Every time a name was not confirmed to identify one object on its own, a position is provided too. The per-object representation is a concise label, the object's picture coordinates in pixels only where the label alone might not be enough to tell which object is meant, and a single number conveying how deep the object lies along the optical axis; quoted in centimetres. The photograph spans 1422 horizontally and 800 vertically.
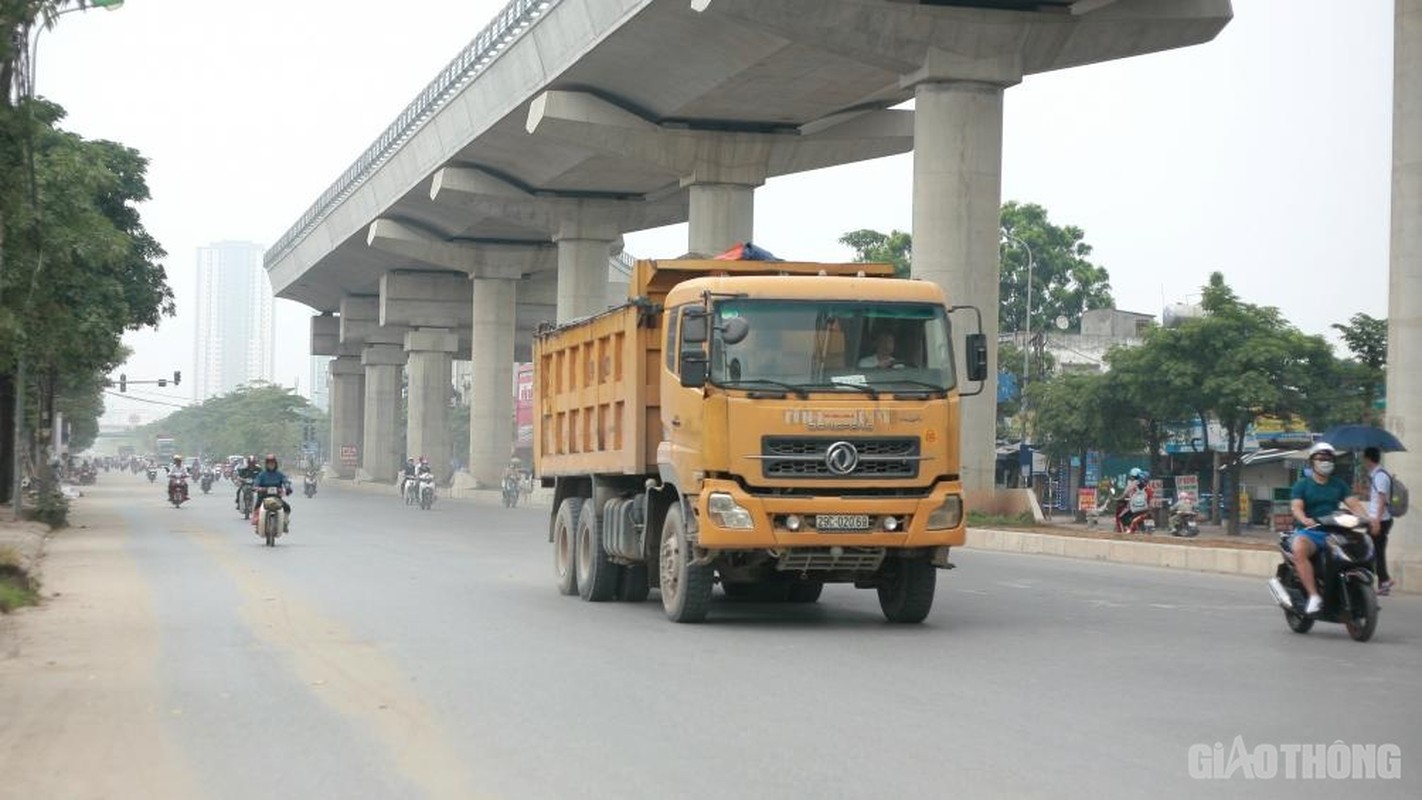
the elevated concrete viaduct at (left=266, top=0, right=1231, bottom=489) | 3584
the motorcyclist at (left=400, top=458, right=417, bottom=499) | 5956
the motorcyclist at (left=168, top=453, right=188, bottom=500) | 5631
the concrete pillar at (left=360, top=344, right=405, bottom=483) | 9606
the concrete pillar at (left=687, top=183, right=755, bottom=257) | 5006
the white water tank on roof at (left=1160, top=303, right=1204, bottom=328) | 6335
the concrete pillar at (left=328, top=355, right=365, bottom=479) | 11462
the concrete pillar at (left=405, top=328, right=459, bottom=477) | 8462
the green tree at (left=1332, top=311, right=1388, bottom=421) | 5050
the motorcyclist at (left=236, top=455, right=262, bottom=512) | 4103
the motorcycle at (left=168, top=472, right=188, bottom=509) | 5603
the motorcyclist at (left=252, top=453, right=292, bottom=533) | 3091
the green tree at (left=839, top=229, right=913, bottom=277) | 7756
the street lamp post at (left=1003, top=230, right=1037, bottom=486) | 6337
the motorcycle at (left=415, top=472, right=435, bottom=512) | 5647
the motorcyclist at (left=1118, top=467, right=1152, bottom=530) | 3791
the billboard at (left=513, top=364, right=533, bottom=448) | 12720
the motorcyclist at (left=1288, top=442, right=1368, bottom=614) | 1396
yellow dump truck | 1425
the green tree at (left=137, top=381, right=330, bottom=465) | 17812
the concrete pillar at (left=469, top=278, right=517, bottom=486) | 7281
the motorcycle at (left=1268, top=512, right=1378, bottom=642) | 1376
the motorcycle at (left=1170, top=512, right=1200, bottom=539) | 3984
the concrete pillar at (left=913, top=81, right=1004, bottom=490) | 3575
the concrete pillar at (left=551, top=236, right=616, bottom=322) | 6062
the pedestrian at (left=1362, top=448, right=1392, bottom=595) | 1747
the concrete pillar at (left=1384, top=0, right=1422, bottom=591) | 2314
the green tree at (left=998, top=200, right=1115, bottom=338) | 8038
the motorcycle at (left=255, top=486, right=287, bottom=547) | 3036
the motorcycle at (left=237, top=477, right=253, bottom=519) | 4239
